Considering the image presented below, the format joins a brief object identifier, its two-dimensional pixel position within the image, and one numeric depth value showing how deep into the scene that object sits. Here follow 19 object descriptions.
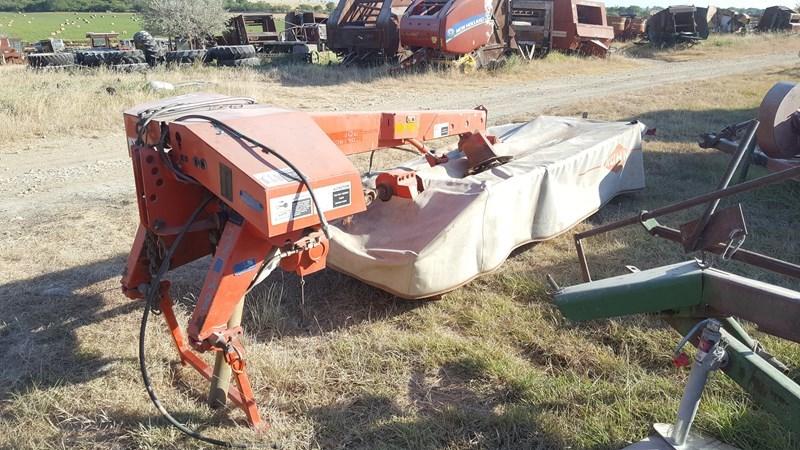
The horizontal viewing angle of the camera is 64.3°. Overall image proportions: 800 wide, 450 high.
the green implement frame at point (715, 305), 1.97
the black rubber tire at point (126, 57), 14.99
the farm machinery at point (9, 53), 21.31
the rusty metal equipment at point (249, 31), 19.06
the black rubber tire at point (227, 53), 15.91
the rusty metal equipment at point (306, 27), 19.47
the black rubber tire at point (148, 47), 15.85
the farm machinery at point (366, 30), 14.45
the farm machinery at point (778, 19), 29.24
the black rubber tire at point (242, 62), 15.68
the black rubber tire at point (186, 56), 15.52
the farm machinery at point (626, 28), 25.92
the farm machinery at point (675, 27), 23.12
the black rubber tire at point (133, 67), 14.12
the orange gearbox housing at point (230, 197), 2.29
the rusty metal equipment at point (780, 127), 4.84
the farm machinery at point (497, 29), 13.34
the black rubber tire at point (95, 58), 15.08
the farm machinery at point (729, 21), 30.78
